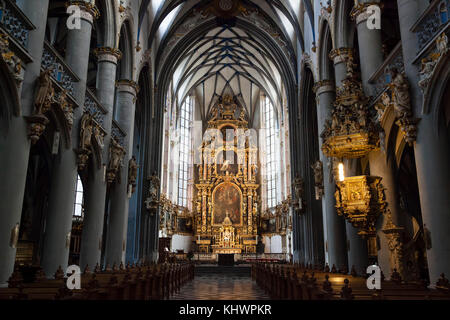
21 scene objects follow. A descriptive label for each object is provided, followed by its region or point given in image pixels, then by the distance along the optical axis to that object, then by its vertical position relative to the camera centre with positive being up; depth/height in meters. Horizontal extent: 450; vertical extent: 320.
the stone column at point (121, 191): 12.65 +1.92
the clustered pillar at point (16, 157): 6.18 +1.52
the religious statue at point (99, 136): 10.79 +3.17
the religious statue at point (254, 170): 31.03 +6.21
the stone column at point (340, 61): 11.00 +5.42
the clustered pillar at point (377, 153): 8.22 +2.18
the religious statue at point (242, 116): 32.69 +11.22
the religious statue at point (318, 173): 13.38 +2.59
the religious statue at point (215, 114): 32.29 +11.22
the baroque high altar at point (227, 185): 28.69 +4.86
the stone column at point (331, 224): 11.33 +0.68
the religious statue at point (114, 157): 11.86 +2.83
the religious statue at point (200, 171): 30.86 +6.05
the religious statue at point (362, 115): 8.38 +2.92
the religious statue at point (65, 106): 8.49 +3.19
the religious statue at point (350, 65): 9.52 +4.90
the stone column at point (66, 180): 8.45 +1.53
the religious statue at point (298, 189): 18.06 +2.72
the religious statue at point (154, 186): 18.06 +2.87
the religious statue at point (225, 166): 31.36 +6.62
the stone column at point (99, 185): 10.62 +1.78
